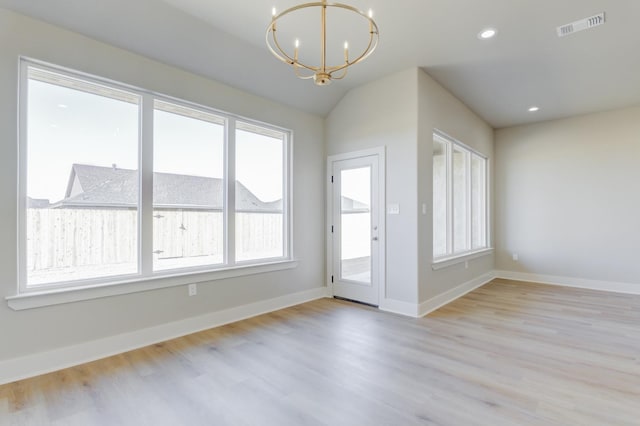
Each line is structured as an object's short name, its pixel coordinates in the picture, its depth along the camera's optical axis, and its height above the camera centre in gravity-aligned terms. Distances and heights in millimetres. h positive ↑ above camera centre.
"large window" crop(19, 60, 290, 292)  2633 +337
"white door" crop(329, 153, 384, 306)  4359 -150
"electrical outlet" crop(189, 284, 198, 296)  3424 -780
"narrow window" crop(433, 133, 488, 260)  4777 +306
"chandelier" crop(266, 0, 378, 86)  1762 +982
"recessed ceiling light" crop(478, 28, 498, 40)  3145 +1857
